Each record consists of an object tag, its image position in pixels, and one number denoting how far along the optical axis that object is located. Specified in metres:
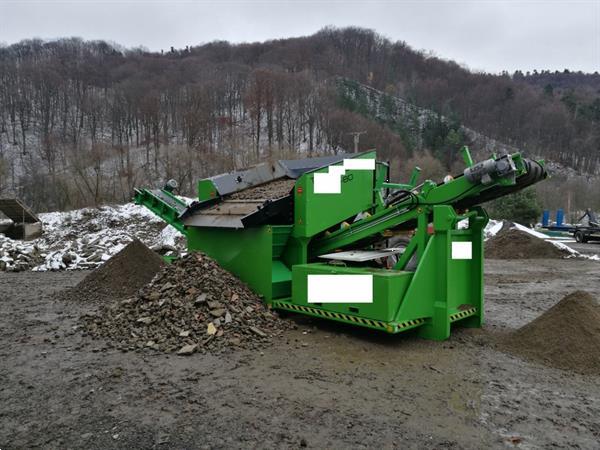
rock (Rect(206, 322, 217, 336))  4.67
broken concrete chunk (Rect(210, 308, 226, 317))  4.88
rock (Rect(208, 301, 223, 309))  4.97
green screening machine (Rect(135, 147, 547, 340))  4.67
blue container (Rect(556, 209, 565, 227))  24.92
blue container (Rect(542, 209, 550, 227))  24.82
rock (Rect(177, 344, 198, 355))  4.38
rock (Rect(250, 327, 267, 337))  4.85
